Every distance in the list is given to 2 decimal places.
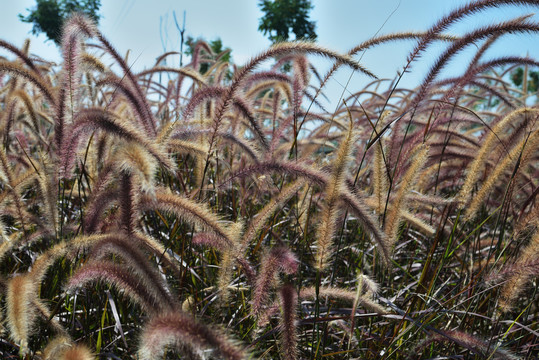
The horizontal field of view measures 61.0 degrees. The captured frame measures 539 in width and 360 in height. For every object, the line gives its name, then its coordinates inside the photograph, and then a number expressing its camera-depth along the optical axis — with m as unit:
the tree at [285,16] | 27.18
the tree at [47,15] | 33.84
